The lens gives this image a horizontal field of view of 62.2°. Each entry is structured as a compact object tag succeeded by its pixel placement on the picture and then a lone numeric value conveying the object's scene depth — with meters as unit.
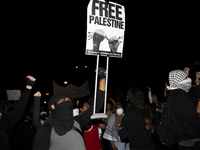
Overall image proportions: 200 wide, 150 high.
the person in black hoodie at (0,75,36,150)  2.83
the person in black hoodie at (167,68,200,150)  2.51
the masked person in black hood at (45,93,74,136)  2.38
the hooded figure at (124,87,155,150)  3.57
